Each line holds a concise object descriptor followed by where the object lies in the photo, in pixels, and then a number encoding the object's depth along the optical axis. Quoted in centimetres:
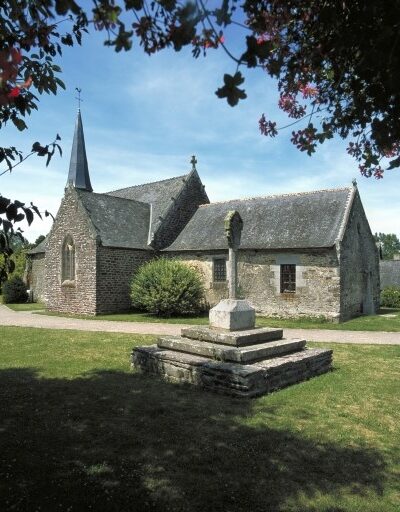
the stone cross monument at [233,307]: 832
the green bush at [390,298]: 2723
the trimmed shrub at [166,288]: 1820
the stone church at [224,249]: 1766
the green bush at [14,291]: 2681
